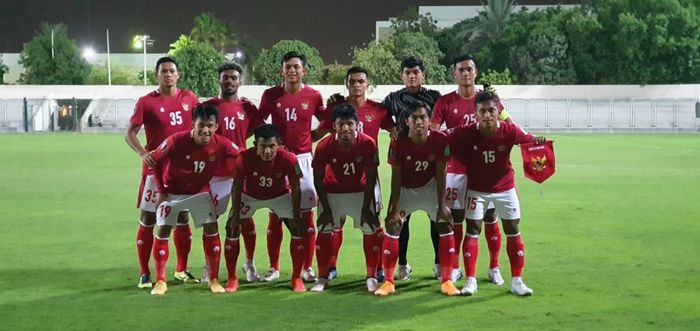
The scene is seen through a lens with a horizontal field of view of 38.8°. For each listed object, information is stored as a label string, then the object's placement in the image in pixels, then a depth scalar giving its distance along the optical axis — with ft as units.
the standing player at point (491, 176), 28.27
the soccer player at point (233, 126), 29.99
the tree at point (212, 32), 302.66
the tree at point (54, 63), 245.04
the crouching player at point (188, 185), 28.37
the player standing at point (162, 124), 29.63
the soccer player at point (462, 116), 30.12
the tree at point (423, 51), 212.23
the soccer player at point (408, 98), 30.86
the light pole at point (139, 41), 240.94
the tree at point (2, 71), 245.65
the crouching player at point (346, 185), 28.27
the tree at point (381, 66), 203.00
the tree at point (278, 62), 217.15
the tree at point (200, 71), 205.24
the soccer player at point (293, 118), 30.60
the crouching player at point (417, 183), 28.04
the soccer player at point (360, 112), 30.25
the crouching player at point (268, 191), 28.19
